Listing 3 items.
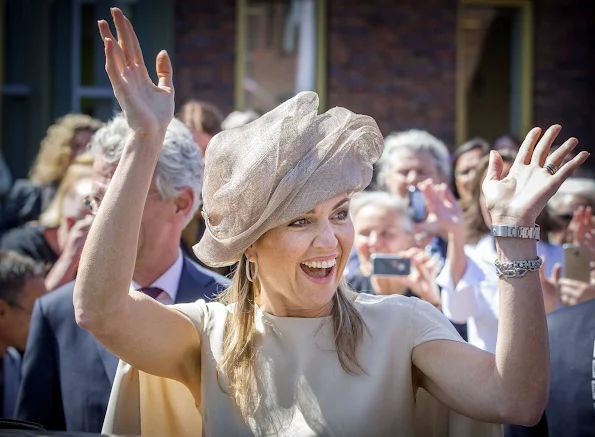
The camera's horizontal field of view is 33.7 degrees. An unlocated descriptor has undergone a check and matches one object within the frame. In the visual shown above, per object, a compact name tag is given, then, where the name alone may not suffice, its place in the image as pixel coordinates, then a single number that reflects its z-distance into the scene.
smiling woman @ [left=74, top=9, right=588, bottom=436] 2.59
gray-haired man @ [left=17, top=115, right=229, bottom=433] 3.64
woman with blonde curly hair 7.28
